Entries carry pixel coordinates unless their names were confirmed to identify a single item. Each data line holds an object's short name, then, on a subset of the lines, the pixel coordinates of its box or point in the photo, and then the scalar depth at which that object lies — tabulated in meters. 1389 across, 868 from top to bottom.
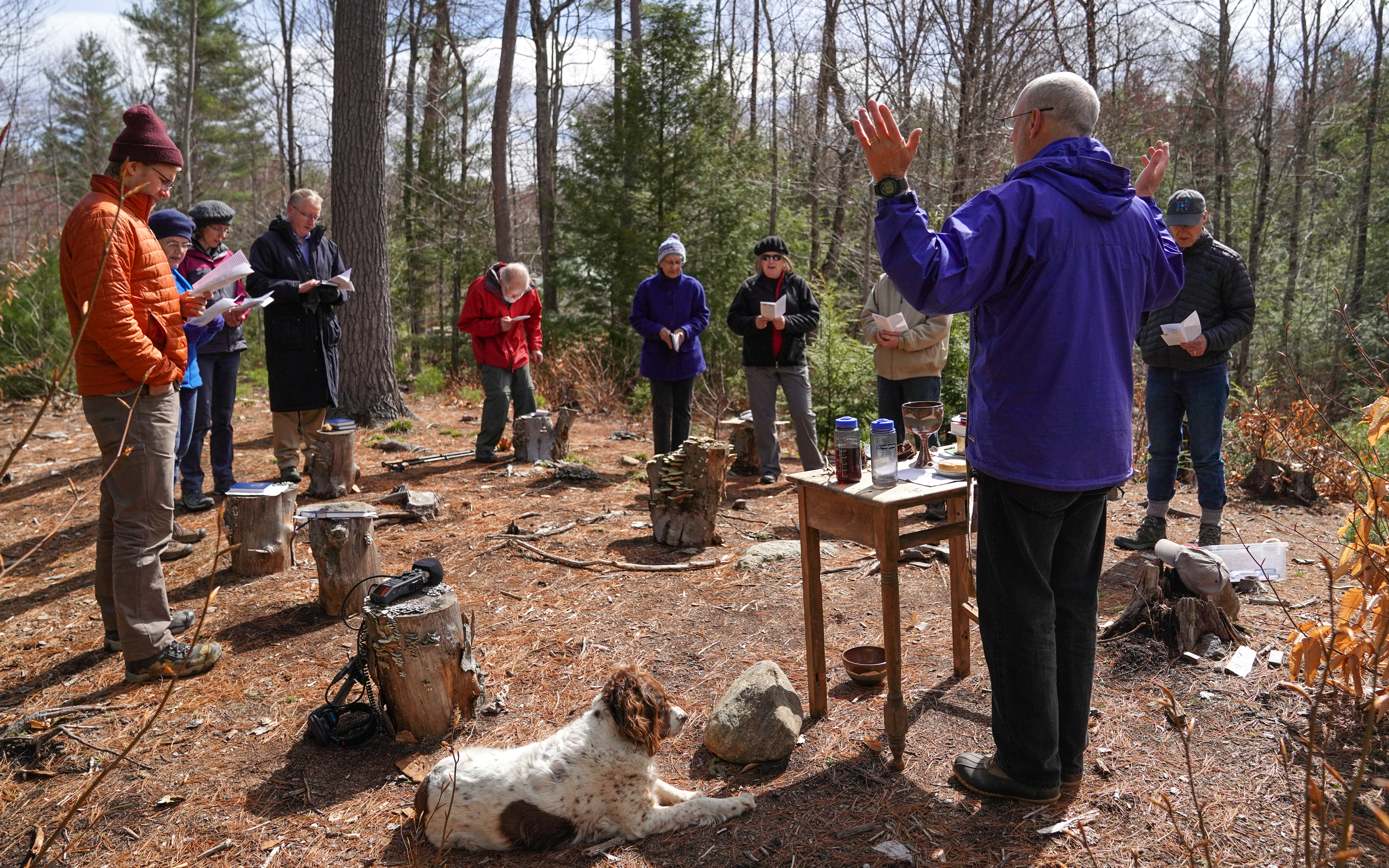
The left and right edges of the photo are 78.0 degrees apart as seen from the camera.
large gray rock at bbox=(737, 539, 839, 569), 5.46
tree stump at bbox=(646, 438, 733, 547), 5.86
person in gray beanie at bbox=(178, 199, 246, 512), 6.51
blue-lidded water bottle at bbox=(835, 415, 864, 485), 3.25
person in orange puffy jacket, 3.69
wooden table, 3.06
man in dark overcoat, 6.68
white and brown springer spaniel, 2.79
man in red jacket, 8.41
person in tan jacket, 5.84
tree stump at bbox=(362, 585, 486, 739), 3.43
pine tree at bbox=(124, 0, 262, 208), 23.80
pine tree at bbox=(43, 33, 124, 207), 26.27
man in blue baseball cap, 5.15
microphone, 3.50
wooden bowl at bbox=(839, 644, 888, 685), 3.78
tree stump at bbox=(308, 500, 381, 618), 4.65
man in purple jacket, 2.46
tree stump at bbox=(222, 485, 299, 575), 5.33
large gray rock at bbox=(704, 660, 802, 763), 3.25
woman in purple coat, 7.57
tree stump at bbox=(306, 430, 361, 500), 7.00
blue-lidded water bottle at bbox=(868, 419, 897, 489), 3.18
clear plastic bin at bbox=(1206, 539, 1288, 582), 4.61
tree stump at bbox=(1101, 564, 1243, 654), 3.83
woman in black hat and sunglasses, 7.22
